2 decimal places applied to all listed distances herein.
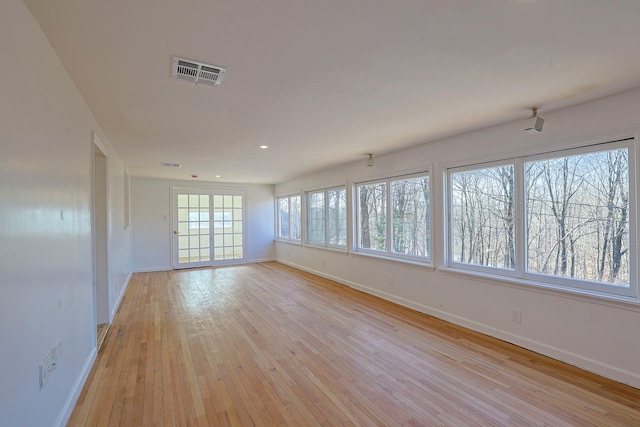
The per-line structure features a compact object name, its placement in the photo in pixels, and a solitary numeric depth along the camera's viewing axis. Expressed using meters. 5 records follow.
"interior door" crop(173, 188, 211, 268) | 7.61
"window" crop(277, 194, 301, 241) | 7.88
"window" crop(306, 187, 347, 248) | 6.01
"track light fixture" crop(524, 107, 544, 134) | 2.76
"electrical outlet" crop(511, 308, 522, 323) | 3.09
